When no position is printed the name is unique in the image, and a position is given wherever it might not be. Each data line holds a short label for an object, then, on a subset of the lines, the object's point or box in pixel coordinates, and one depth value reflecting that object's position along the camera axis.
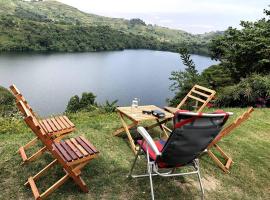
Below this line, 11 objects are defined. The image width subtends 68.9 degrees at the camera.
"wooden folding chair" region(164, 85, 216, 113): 4.63
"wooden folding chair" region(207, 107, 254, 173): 3.45
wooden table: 4.03
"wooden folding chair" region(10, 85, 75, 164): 3.38
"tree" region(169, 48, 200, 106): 12.60
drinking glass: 4.56
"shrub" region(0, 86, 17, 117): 26.20
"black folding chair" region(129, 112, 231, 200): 2.45
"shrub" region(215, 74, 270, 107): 7.85
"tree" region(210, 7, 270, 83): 10.23
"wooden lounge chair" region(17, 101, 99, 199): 2.49
